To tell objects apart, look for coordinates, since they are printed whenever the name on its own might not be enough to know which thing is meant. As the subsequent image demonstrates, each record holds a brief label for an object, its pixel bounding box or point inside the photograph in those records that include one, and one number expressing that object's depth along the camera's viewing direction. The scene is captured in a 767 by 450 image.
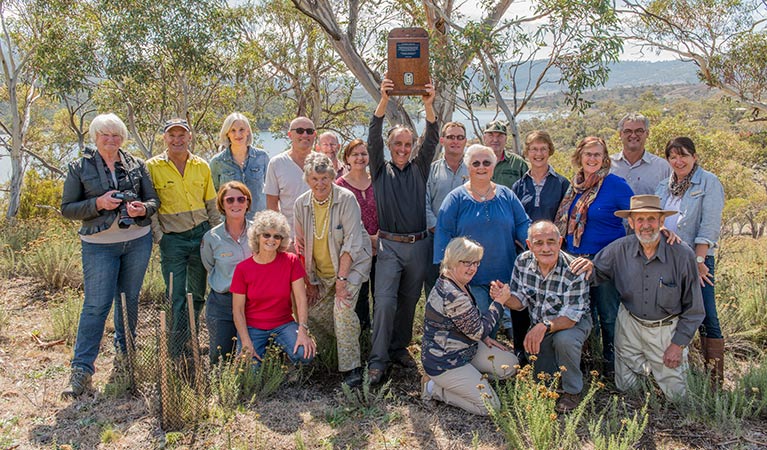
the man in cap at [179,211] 4.70
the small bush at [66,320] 5.46
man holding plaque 4.45
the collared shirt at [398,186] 4.47
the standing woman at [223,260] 4.54
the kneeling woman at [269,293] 4.24
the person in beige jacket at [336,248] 4.34
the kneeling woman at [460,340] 3.84
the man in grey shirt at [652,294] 3.89
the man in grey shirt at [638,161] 4.74
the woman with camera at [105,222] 4.20
